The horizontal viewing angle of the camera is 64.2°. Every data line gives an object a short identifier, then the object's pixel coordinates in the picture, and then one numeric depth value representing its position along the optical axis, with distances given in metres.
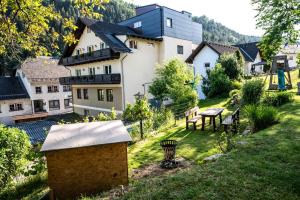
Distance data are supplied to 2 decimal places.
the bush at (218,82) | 24.95
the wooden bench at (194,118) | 13.59
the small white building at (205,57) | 29.20
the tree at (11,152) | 8.17
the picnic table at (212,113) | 12.68
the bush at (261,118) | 10.45
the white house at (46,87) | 38.06
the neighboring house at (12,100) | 35.38
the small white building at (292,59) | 47.36
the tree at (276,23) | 11.79
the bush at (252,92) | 15.45
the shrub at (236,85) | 25.00
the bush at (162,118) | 15.75
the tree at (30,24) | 6.19
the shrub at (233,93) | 20.72
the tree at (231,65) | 26.28
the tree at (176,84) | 19.73
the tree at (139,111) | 13.59
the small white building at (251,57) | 38.12
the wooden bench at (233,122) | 11.28
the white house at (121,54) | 24.42
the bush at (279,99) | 15.02
